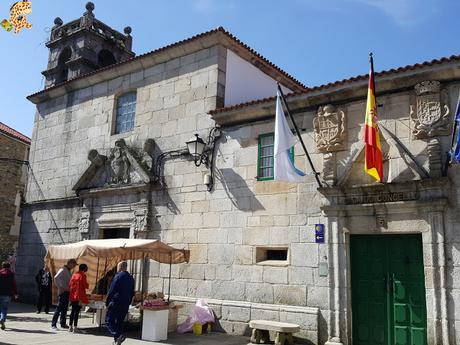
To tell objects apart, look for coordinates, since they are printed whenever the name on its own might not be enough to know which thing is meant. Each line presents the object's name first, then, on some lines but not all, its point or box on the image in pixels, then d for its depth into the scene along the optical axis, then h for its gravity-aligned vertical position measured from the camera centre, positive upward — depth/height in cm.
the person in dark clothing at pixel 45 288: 1152 -61
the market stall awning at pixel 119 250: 858 +32
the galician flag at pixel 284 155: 792 +203
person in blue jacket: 702 -54
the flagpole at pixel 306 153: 804 +211
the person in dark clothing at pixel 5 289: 876 -51
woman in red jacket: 874 -51
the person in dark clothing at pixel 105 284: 1095 -42
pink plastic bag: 894 -93
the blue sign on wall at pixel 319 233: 809 +72
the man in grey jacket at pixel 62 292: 891 -53
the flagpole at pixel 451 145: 675 +202
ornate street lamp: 989 +263
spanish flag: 717 +212
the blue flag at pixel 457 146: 652 +189
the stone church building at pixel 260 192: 728 +160
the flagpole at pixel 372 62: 737 +345
